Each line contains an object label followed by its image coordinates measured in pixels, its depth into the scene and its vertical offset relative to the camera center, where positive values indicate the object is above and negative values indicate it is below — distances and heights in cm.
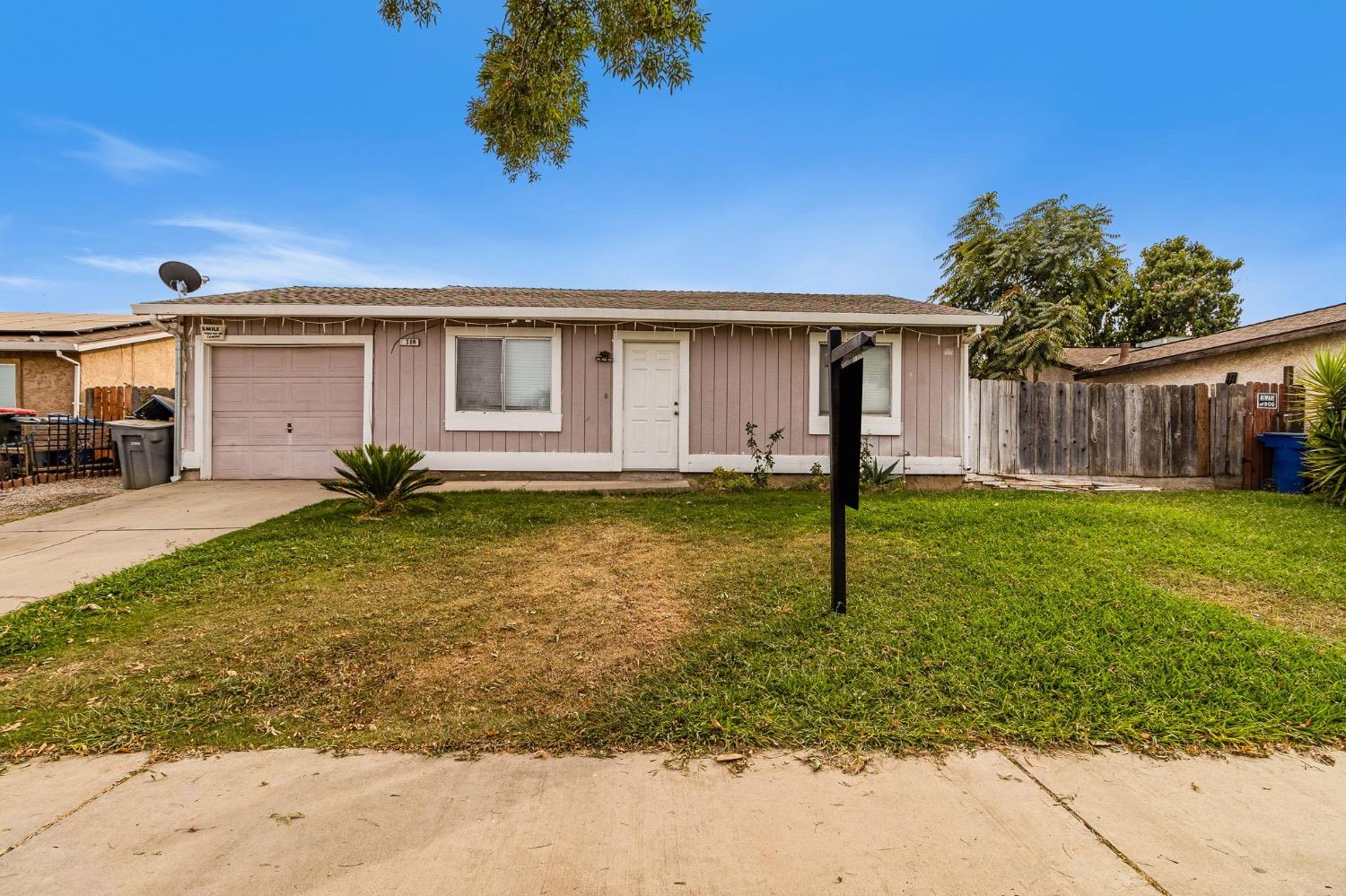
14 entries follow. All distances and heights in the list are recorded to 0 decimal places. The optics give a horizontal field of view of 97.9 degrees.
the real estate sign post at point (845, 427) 341 +14
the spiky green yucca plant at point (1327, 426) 743 +34
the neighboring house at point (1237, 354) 1182 +233
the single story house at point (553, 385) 931 +105
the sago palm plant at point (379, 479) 648 -34
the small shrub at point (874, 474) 880 -36
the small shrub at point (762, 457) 924 -10
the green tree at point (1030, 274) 1694 +572
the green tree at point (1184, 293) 2695 +734
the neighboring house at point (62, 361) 1547 +235
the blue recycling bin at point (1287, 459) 912 -11
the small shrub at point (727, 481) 885 -47
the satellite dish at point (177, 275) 1207 +359
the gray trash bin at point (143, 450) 880 -2
